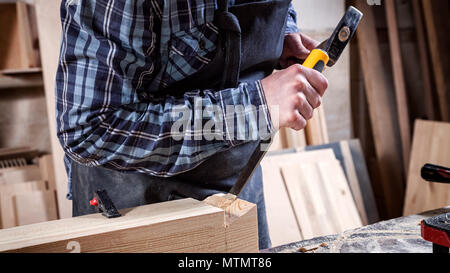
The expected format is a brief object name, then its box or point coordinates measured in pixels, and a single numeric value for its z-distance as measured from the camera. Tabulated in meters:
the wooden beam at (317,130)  2.60
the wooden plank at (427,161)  2.30
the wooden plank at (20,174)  2.25
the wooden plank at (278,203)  2.24
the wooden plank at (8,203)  2.22
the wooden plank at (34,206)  2.27
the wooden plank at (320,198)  2.30
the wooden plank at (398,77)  2.66
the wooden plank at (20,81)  2.31
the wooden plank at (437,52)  2.66
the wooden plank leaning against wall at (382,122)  2.70
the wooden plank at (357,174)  2.58
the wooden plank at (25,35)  2.34
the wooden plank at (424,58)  2.76
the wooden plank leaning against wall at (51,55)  2.08
